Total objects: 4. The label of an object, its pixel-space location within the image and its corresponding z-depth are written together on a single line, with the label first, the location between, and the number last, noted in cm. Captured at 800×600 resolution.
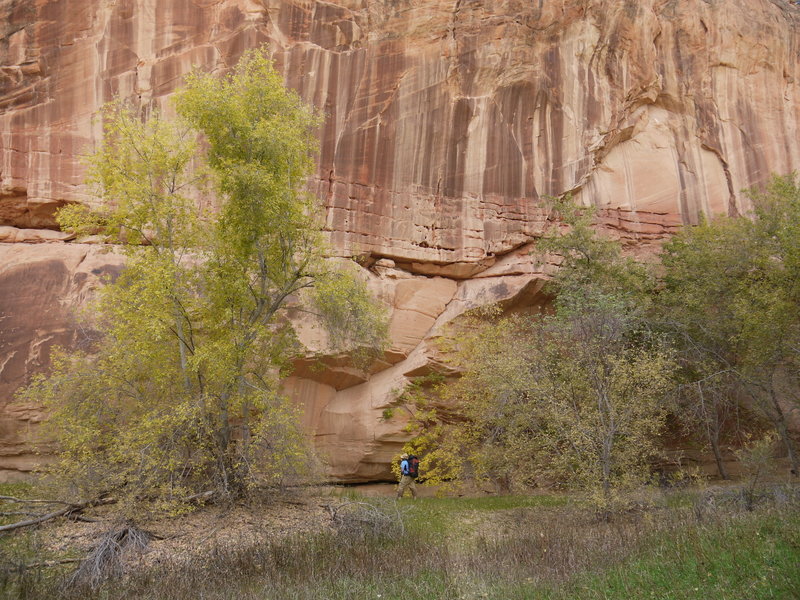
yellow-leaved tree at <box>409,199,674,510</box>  1191
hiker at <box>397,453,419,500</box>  1638
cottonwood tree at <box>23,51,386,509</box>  1184
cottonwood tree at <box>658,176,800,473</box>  1534
